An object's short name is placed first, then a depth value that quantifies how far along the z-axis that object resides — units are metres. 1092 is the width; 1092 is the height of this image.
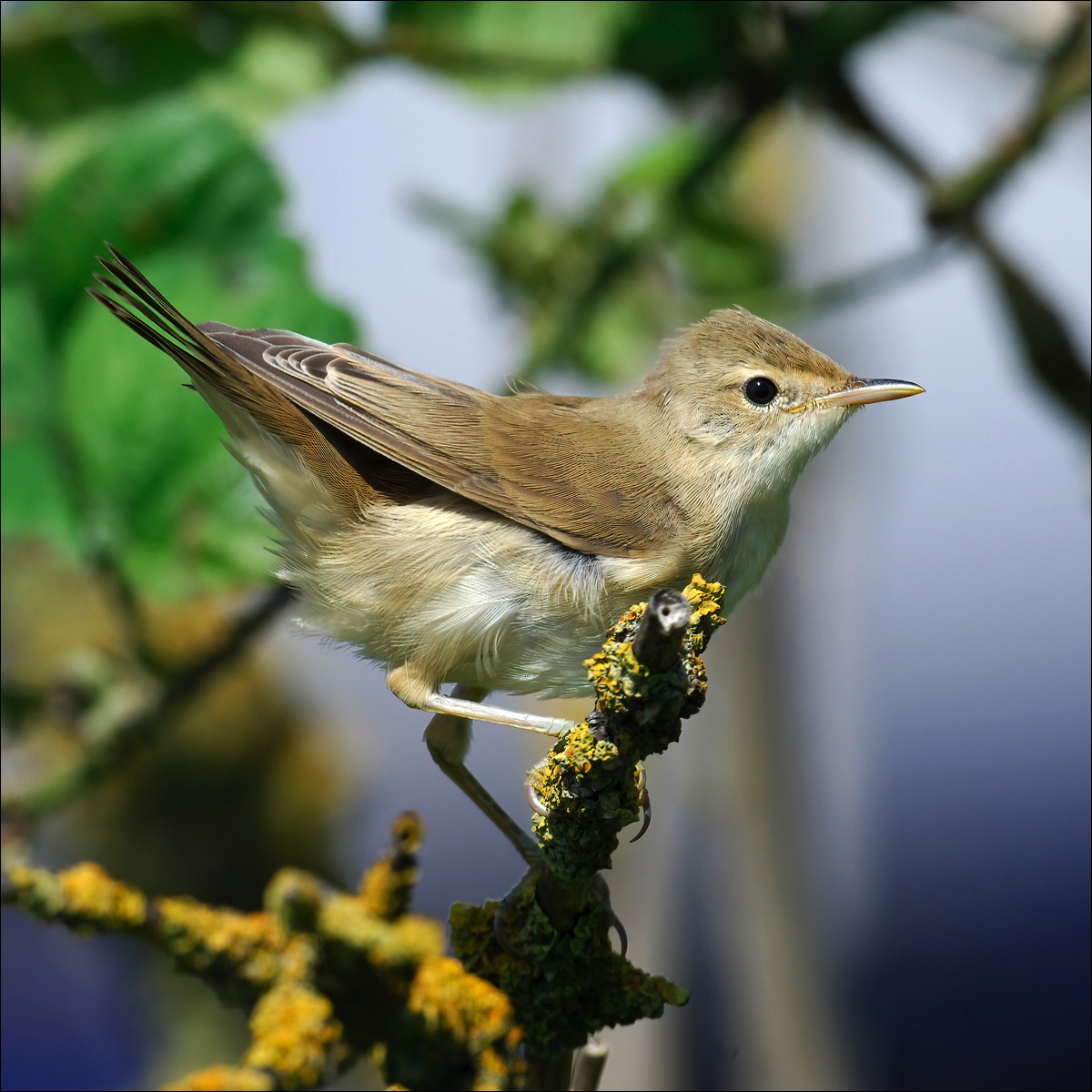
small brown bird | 4.45
